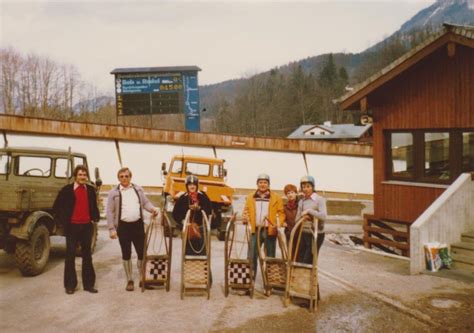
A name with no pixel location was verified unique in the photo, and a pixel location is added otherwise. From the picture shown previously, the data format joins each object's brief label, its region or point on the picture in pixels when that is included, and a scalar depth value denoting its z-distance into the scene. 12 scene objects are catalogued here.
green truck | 8.45
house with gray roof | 72.44
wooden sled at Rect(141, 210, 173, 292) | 7.60
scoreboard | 32.62
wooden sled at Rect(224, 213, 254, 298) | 7.39
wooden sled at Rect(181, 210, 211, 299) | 7.30
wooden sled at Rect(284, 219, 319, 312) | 6.80
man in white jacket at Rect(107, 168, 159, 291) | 7.61
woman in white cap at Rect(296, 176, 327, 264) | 7.04
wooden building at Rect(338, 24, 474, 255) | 12.03
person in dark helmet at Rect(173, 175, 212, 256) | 7.60
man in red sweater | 7.49
